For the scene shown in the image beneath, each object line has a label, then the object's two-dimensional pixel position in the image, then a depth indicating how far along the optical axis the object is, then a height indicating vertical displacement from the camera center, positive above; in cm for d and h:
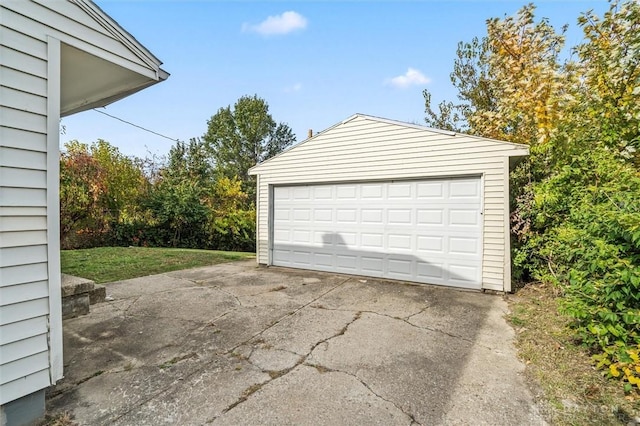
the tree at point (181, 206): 1165 +9
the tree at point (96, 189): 950 +65
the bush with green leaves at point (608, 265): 236 -46
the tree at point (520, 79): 627 +331
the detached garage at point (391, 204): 511 +10
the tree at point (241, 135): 2475 +619
